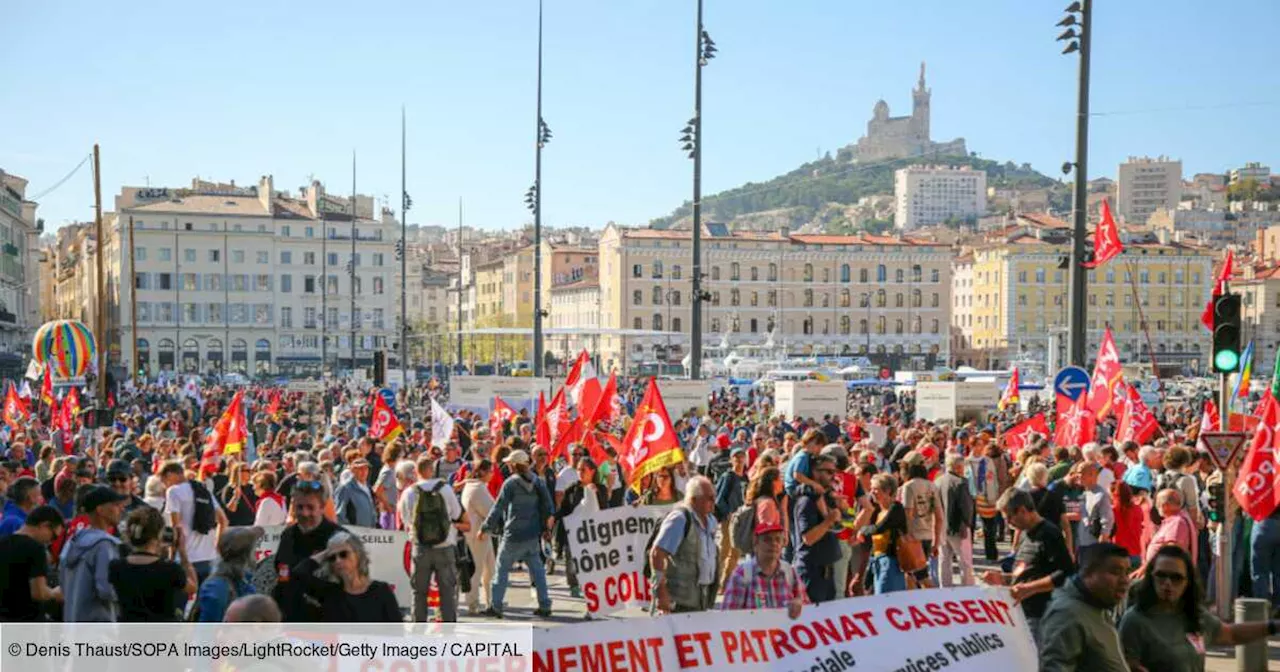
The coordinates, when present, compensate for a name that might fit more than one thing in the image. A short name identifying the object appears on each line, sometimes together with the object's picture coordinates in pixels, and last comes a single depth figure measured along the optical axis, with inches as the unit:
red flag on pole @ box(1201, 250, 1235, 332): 453.1
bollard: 363.9
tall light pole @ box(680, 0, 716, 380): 994.1
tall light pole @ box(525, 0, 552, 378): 1276.1
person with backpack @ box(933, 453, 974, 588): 478.9
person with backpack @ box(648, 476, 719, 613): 338.0
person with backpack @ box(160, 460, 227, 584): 399.4
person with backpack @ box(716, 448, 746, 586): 523.2
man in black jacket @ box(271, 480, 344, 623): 302.2
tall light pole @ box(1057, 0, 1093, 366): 606.2
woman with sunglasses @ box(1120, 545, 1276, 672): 222.8
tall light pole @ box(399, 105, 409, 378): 1883.7
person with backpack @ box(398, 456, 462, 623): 411.2
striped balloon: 1112.2
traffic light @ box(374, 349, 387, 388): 1292.0
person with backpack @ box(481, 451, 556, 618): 459.8
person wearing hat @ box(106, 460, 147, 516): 374.3
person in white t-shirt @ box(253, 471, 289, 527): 435.5
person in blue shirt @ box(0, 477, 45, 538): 345.4
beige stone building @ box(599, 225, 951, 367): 4315.9
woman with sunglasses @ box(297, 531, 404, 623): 240.1
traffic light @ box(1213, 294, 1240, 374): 410.3
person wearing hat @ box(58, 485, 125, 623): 272.7
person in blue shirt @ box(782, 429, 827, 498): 403.2
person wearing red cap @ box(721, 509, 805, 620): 275.1
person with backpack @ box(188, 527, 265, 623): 252.8
